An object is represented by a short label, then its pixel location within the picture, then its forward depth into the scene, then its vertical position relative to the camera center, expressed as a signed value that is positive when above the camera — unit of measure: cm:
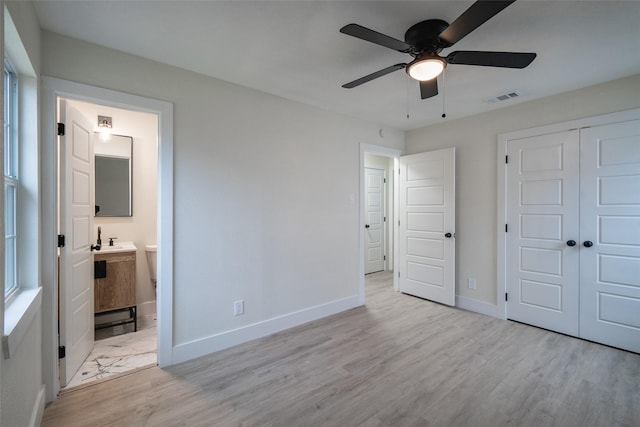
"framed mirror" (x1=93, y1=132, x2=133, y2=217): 334 +46
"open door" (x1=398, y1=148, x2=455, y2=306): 378 -19
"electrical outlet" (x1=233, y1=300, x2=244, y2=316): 276 -94
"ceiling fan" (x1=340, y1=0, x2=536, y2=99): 153 +97
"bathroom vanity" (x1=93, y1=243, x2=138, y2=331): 295 -73
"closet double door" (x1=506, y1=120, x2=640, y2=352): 261 -22
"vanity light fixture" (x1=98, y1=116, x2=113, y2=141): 327 +101
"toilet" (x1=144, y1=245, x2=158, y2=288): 341 -57
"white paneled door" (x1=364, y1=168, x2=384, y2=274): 568 -16
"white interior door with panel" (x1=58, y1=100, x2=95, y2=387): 210 -23
